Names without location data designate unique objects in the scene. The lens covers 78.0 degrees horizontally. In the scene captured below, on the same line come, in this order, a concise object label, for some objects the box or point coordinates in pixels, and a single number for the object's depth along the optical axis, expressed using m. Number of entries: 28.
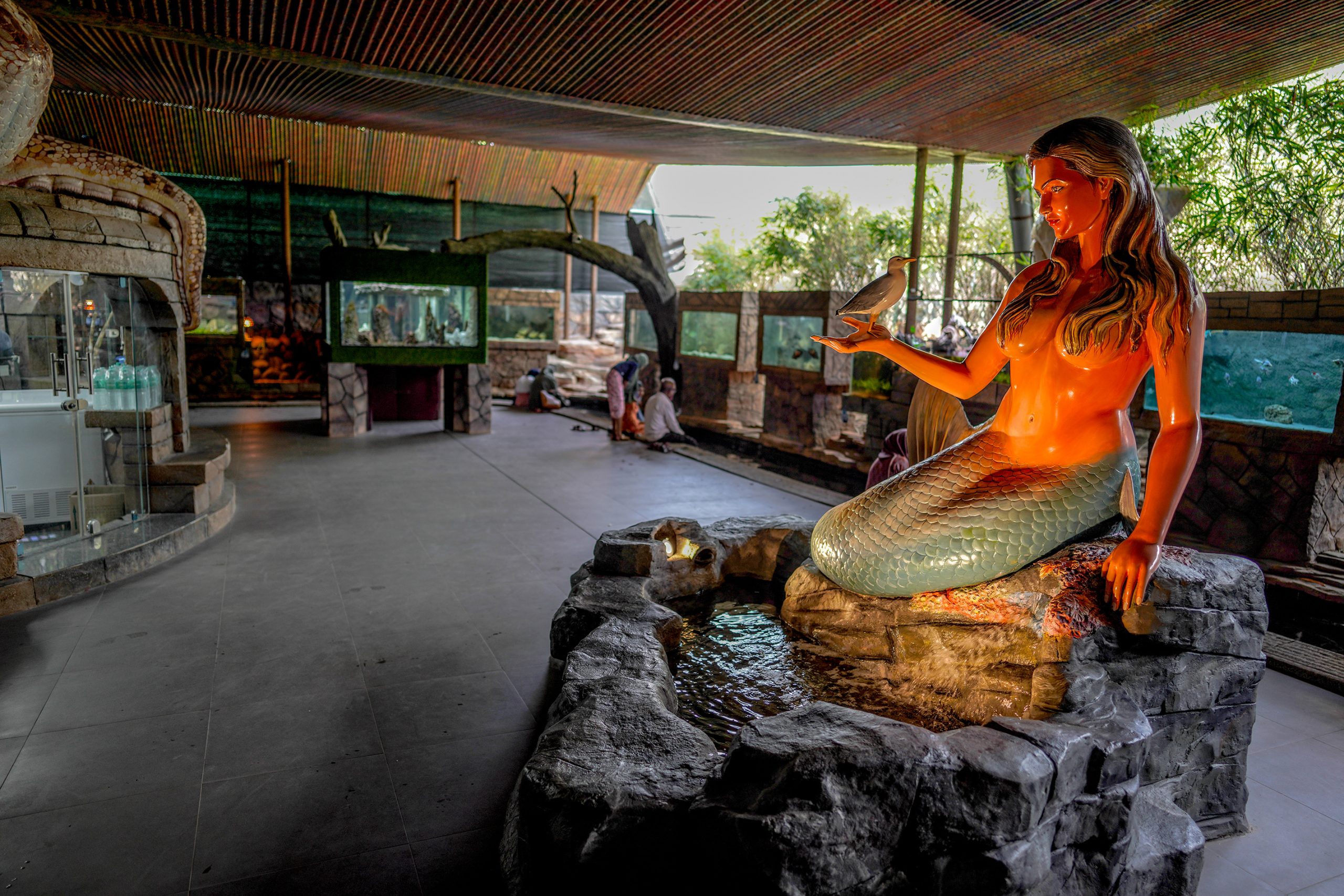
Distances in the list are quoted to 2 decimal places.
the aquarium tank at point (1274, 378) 5.73
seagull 2.99
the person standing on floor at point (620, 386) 10.42
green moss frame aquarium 10.48
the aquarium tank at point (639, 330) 15.70
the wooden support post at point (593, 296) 17.30
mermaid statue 2.43
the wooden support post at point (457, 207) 15.98
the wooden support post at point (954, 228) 10.64
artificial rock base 1.89
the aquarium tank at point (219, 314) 14.48
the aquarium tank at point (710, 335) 12.78
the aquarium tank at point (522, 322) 17.19
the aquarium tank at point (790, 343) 10.91
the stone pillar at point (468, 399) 10.98
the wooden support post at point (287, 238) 14.73
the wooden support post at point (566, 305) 17.58
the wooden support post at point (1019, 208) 11.77
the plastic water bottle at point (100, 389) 5.11
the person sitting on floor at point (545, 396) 13.49
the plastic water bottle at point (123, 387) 5.34
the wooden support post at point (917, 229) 10.29
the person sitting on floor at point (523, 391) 13.88
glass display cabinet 4.59
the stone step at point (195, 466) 5.80
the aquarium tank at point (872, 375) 10.34
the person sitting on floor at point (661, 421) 10.19
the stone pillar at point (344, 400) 10.34
